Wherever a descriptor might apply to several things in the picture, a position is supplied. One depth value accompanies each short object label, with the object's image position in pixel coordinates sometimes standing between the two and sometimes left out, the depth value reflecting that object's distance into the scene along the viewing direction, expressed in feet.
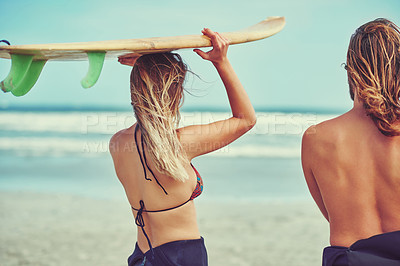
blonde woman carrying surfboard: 7.63
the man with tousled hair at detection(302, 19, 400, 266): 7.08
